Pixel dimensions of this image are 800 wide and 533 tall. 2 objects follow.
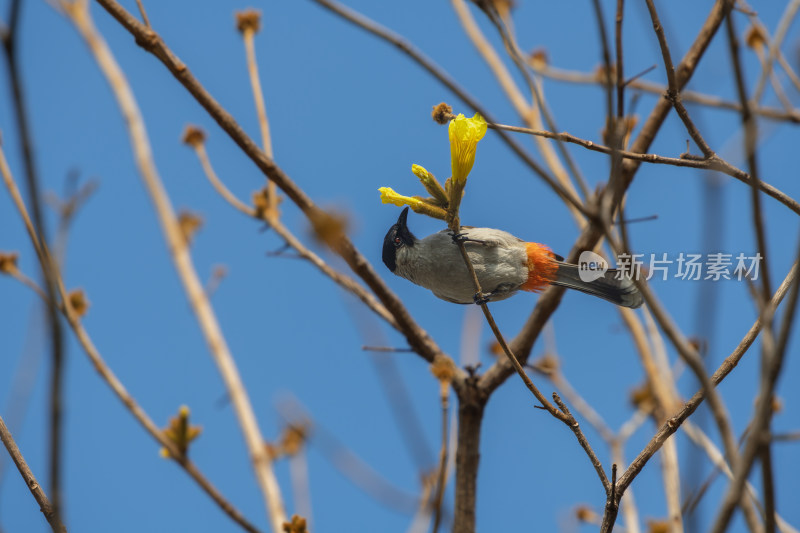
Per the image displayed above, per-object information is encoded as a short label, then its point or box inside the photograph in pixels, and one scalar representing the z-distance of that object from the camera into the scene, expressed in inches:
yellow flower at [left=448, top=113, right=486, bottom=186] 210.2
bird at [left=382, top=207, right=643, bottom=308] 318.3
